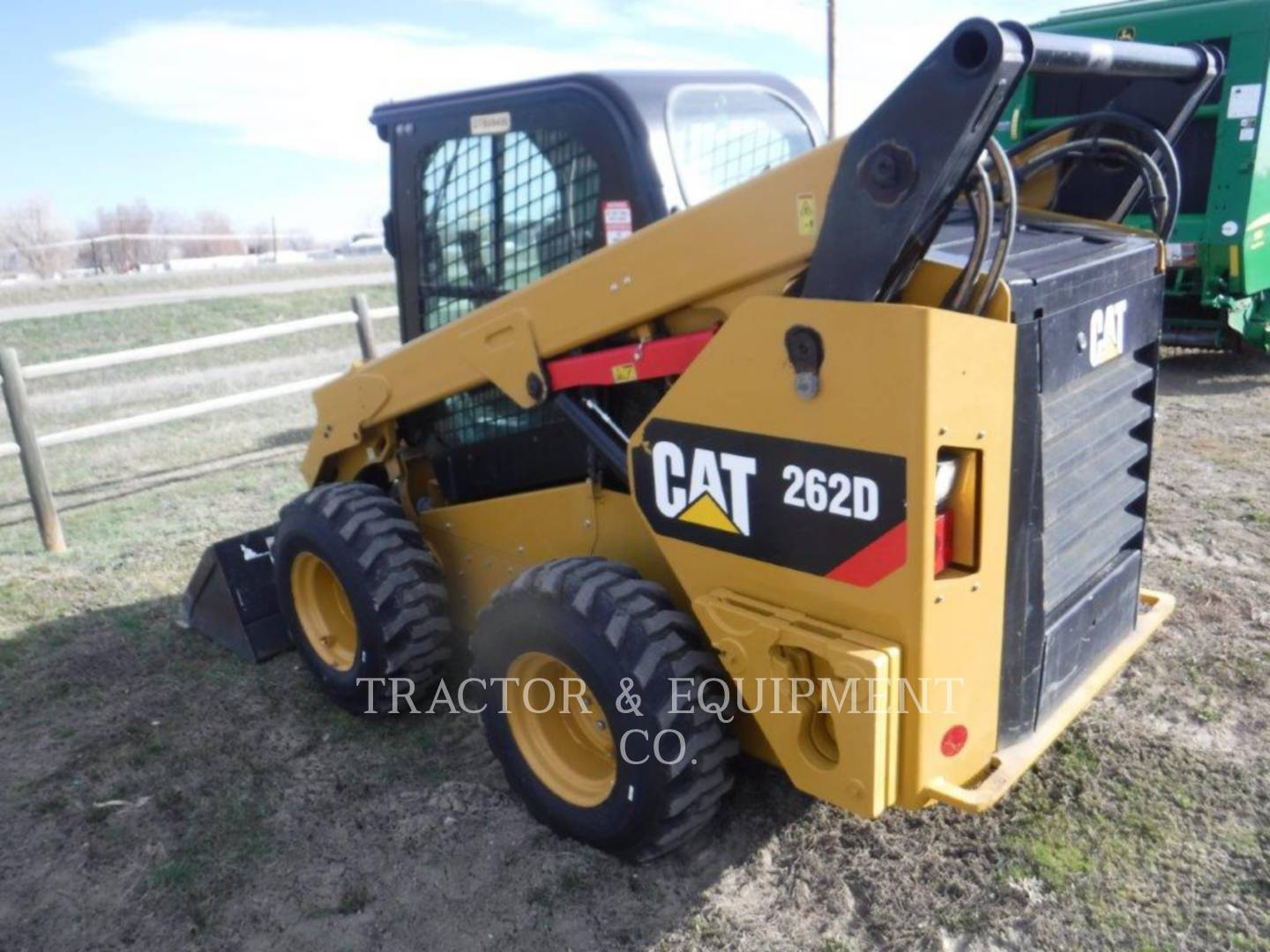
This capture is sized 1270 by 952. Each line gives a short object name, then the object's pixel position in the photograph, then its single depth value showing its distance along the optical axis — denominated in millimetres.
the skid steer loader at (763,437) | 2143
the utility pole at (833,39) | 17359
